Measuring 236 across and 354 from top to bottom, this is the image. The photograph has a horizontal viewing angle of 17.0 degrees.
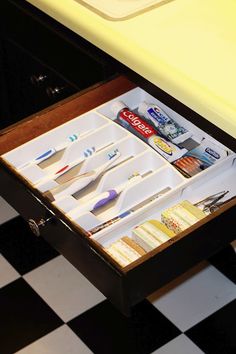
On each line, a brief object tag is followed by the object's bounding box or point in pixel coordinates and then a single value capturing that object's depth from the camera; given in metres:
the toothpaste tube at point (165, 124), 1.96
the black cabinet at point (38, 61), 2.09
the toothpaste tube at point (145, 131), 1.91
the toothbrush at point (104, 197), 1.79
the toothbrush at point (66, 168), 1.87
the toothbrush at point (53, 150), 1.91
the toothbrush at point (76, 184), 1.83
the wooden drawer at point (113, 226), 1.60
